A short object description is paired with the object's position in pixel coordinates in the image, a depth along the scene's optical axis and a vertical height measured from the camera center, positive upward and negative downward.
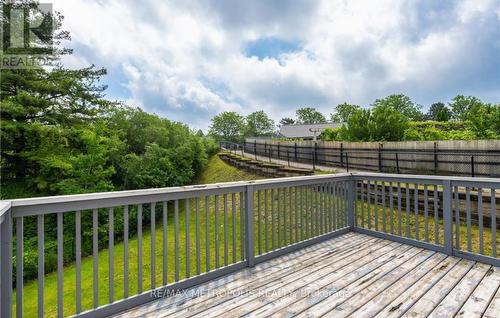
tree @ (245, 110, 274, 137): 48.23 +6.98
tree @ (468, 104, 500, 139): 10.16 +1.40
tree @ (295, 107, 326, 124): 52.75 +9.14
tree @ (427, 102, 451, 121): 30.61 +5.17
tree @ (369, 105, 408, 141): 12.49 +1.60
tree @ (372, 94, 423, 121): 39.41 +8.09
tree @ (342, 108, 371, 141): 13.37 +1.75
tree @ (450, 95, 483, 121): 35.78 +7.55
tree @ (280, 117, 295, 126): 64.51 +9.88
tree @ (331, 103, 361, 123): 47.38 +8.85
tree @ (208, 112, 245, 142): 47.84 +6.64
